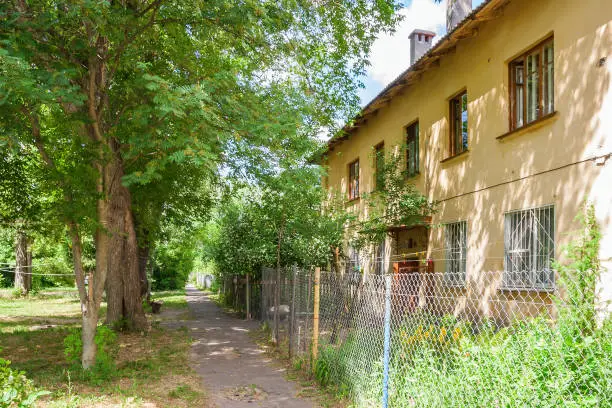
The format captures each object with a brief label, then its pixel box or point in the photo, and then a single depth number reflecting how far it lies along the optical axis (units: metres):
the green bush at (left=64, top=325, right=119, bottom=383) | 8.37
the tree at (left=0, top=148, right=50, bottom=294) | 11.61
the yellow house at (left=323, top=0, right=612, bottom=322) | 8.16
